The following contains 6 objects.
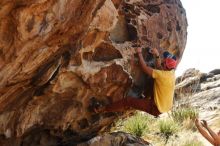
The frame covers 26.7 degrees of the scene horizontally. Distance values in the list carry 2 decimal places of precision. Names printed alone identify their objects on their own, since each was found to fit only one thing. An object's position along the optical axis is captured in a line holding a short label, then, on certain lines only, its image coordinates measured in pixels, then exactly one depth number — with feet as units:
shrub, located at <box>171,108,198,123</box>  45.47
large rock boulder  16.98
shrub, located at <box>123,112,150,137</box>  39.35
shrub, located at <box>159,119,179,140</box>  41.83
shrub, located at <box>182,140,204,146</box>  37.38
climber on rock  24.80
